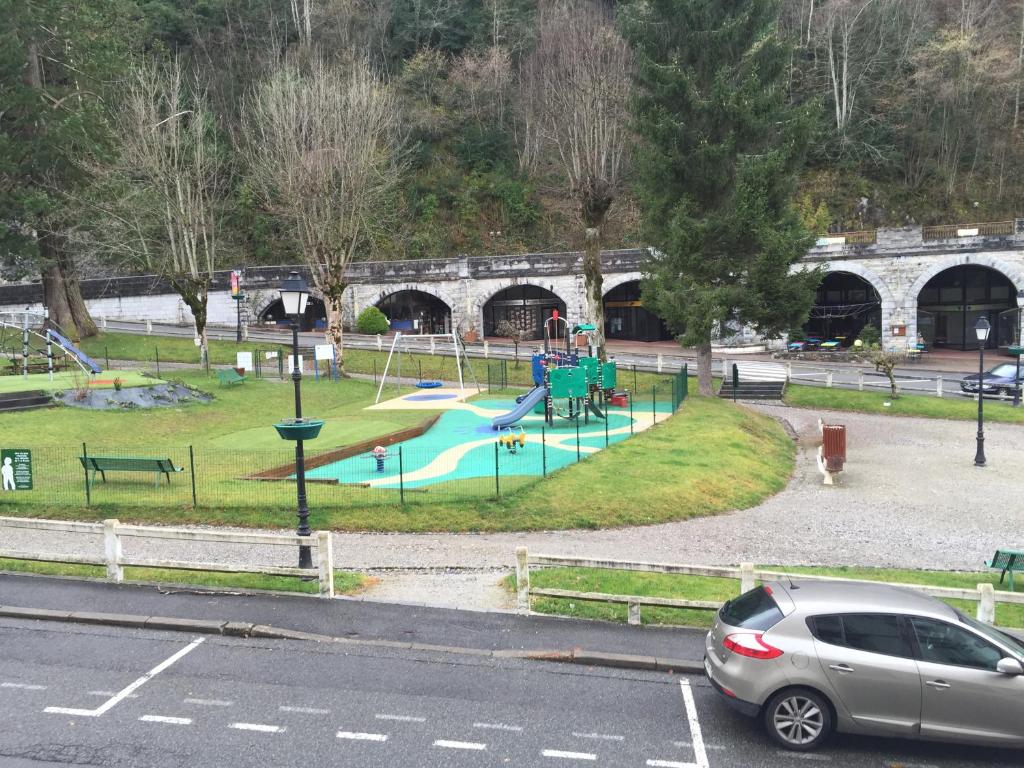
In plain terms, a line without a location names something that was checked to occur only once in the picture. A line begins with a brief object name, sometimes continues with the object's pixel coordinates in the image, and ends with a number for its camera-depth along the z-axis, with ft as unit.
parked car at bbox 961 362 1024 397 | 109.81
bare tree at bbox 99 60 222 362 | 118.11
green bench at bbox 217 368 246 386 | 110.11
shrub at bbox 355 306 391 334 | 171.32
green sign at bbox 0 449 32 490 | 54.70
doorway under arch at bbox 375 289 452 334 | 195.21
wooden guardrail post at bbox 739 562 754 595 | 33.65
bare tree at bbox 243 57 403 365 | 120.78
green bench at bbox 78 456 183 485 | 57.93
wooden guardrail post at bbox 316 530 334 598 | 37.29
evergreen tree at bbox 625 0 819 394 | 100.99
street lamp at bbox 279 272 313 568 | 38.47
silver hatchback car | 23.73
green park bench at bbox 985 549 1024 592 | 41.88
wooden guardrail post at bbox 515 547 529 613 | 35.73
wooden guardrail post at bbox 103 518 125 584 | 38.96
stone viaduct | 148.58
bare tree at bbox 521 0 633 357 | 113.91
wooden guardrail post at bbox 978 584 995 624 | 32.12
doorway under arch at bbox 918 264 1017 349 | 164.25
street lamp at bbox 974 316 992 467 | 77.30
